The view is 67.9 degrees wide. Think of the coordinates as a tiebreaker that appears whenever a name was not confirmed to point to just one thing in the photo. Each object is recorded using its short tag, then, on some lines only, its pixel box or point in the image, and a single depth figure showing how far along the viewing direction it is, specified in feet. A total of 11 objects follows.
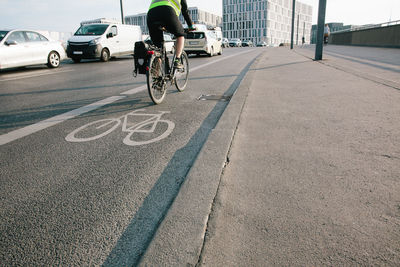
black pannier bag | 15.19
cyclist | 15.52
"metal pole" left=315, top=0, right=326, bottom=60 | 41.32
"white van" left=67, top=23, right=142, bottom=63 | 48.49
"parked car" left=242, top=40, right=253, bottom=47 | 251.60
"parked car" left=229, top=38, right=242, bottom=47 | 217.56
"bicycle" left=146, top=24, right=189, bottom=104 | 15.35
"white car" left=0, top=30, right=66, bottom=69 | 34.78
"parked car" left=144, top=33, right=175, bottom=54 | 74.15
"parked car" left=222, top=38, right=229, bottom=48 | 184.59
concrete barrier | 71.26
